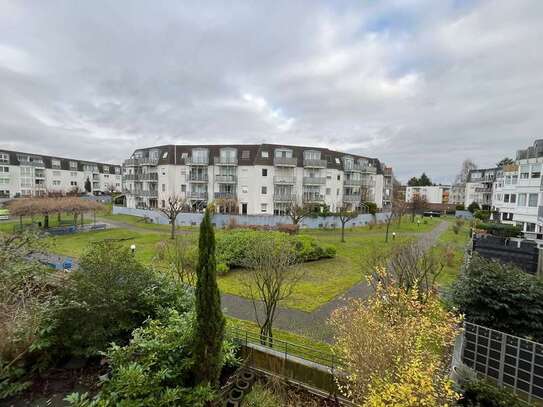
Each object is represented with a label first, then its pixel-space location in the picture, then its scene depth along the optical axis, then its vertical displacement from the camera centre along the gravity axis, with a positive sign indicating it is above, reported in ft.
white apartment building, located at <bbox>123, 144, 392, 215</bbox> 146.00 +5.68
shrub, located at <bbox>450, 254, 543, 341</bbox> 28.27 -11.76
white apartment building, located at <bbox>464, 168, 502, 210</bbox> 215.51 +3.57
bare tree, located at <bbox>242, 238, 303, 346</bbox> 32.27 -10.15
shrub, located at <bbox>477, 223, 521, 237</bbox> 101.91 -14.62
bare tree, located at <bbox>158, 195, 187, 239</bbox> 90.16 -10.21
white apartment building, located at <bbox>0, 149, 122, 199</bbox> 205.98 +6.51
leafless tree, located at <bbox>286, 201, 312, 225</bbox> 100.22 -10.11
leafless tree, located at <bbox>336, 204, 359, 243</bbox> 97.32 -10.98
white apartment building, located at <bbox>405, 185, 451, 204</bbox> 317.01 -2.21
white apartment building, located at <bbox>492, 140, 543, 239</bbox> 107.04 -0.21
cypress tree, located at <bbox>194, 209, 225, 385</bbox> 20.85 -10.50
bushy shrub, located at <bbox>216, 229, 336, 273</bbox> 60.08 -14.90
